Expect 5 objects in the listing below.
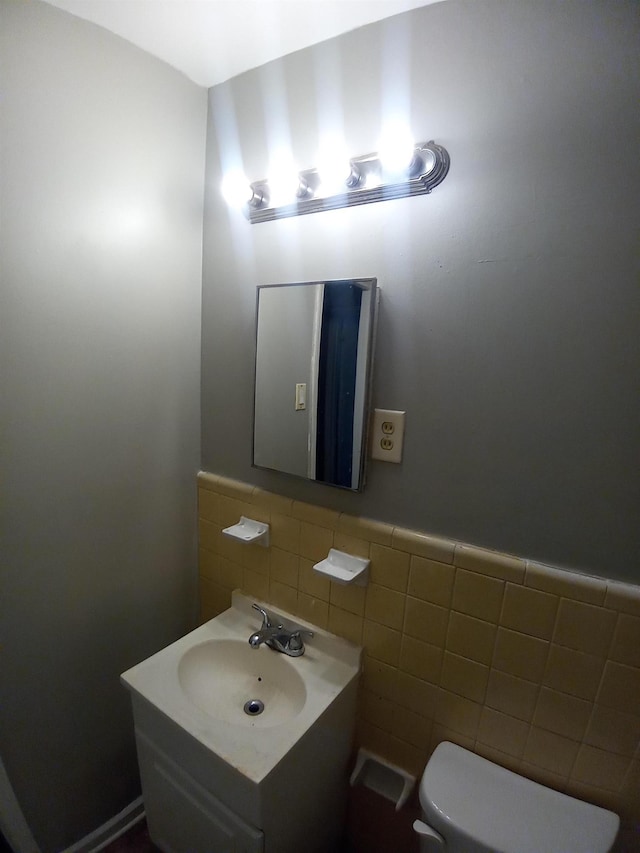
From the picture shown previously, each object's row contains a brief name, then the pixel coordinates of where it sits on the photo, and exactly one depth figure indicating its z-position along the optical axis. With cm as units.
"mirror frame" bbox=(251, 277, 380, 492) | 92
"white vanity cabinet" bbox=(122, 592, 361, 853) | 83
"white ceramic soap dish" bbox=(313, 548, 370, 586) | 97
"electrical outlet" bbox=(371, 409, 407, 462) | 95
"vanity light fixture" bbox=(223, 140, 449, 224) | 83
